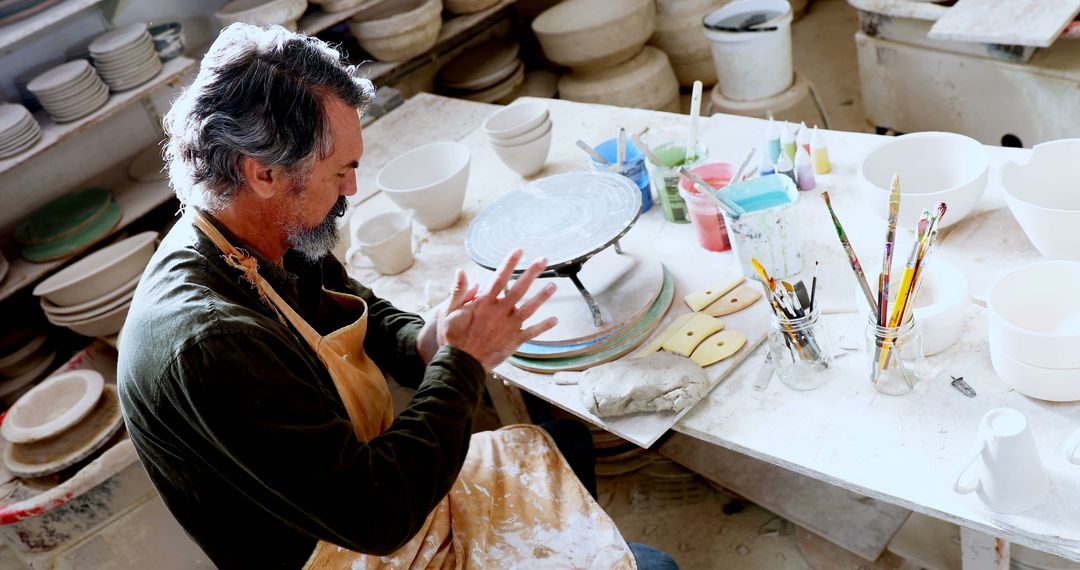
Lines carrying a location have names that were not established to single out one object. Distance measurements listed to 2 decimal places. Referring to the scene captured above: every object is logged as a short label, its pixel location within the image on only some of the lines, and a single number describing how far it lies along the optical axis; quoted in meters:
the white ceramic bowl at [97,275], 2.94
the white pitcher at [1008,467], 1.27
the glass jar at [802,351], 1.63
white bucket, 4.03
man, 1.46
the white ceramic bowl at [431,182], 2.55
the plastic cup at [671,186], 2.25
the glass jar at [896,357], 1.55
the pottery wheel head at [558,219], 1.98
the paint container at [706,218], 2.09
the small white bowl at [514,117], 2.74
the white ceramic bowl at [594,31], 4.39
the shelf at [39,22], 2.98
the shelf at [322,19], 3.78
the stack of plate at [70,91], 3.11
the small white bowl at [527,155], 2.66
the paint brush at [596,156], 2.38
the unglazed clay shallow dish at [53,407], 2.60
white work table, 1.37
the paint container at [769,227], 1.89
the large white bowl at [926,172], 1.89
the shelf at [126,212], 3.16
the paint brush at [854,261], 1.55
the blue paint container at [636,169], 2.35
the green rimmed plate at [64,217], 3.26
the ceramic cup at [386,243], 2.44
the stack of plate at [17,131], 2.99
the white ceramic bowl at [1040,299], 1.56
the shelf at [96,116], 3.03
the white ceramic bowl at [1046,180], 1.81
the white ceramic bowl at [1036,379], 1.42
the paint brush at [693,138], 2.27
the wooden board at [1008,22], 2.76
